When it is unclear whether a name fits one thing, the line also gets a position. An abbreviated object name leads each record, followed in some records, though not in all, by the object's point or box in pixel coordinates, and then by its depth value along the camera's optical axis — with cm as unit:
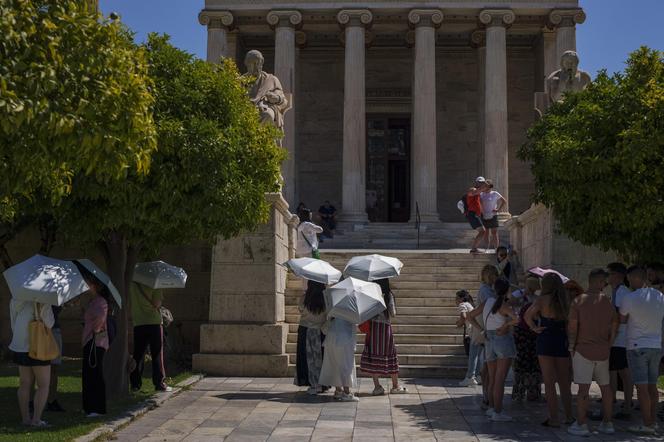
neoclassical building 3147
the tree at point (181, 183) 1151
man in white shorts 978
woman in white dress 1229
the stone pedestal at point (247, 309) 1560
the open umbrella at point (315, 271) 1238
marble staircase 1602
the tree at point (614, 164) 1144
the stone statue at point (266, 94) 1817
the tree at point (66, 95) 720
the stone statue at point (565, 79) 1869
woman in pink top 1041
